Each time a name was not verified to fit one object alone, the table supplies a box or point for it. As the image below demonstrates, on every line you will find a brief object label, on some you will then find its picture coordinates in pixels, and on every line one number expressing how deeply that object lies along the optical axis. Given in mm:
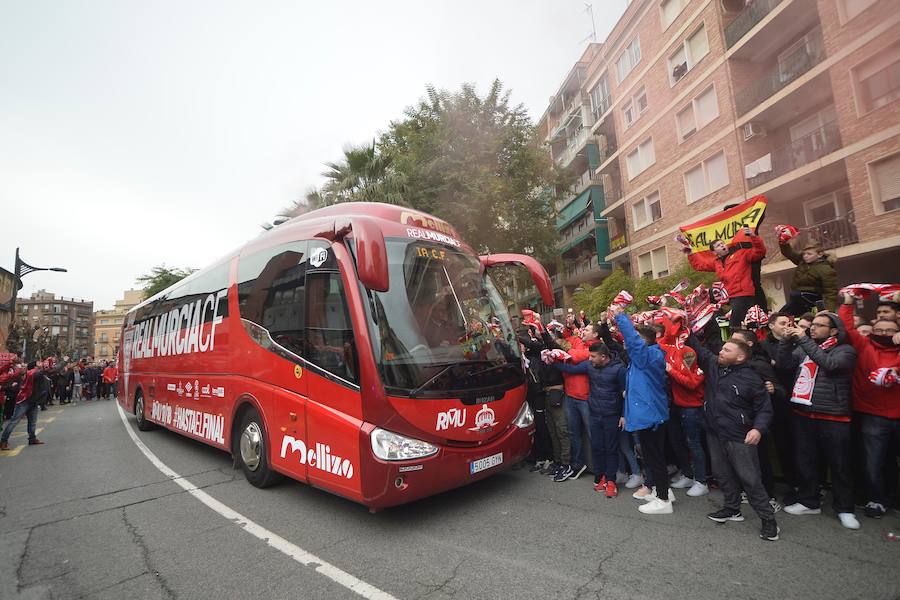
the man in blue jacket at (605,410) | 4617
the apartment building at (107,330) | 99062
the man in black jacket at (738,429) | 3410
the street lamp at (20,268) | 16594
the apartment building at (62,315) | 94200
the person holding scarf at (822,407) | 3529
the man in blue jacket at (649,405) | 4062
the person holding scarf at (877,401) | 3523
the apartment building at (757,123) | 11359
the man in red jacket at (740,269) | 5078
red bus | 3713
